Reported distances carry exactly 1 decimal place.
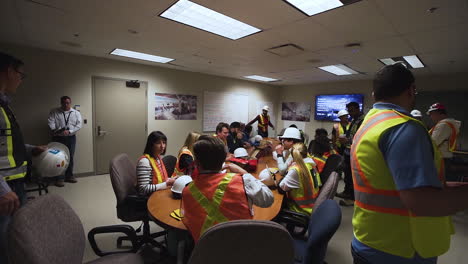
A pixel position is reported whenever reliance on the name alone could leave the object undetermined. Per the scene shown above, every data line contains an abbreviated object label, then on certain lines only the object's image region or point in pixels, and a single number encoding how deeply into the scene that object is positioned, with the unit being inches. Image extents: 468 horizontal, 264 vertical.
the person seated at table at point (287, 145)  92.3
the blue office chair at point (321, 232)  41.6
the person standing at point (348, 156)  132.7
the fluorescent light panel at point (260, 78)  247.4
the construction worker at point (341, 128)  159.9
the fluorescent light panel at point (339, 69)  185.4
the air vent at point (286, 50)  131.0
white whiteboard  244.8
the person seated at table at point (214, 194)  43.7
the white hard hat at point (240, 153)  104.3
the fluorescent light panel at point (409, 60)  150.6
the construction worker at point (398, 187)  28.1
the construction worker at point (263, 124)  238.4
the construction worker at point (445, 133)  122.7
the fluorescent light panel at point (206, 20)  89.0
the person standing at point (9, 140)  49.0
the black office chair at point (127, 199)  71.6
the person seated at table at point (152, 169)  72.9
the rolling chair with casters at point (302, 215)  62.7
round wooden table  52.0
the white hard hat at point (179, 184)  66.1
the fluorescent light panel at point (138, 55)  157.6
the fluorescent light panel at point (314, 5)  79.5
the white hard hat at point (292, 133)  97.1
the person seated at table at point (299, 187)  71.2
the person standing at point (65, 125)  150.0
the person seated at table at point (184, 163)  84.8
